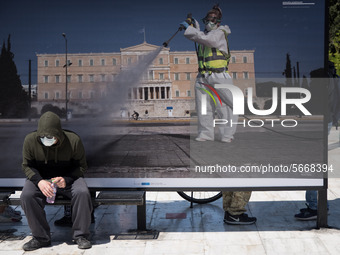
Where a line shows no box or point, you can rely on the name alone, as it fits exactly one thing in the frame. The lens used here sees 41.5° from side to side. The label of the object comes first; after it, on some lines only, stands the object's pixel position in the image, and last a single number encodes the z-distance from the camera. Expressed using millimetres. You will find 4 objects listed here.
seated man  4965
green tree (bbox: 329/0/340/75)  23981
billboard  5273
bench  5133
